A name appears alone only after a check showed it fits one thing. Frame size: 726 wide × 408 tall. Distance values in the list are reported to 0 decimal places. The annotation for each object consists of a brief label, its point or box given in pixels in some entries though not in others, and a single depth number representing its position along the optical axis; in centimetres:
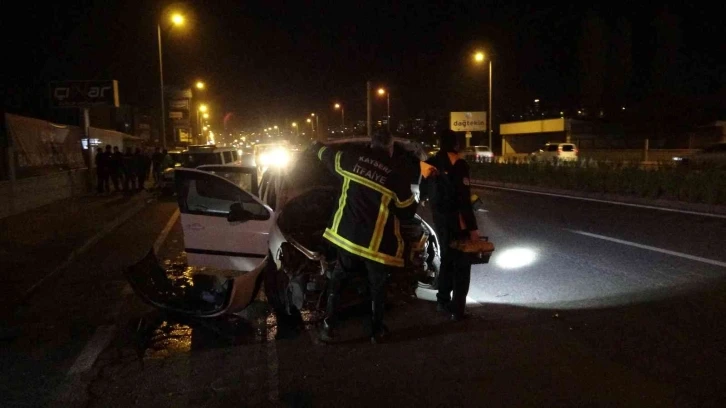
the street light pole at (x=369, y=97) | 4425
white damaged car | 677
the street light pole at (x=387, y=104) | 5522
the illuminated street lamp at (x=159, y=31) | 2994
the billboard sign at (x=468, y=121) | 5659
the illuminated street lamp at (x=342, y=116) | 7169
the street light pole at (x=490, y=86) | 3884
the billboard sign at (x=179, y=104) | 8094
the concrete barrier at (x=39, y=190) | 1708
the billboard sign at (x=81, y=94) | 2656
